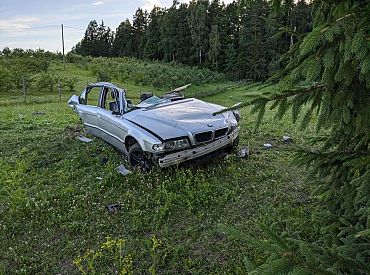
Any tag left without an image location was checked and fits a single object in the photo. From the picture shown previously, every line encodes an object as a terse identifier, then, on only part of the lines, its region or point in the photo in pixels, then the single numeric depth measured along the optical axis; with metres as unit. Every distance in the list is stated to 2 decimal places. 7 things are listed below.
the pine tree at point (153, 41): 54.58
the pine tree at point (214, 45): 45.94
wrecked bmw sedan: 5.81
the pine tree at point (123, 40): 60.66
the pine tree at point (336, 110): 1.72
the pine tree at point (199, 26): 47.72
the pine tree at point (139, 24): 61.78
